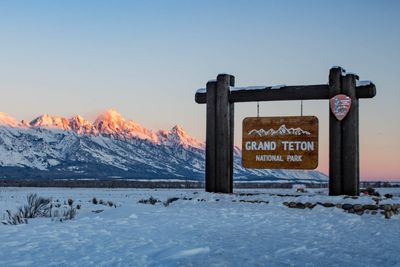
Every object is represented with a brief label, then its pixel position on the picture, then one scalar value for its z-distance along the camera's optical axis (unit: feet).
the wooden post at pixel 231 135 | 53.31
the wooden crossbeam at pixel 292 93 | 48.42
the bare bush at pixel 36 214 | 30.61
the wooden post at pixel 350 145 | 48.29
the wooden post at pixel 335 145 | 48.78
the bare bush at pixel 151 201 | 46.87
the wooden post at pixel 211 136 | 53.62
